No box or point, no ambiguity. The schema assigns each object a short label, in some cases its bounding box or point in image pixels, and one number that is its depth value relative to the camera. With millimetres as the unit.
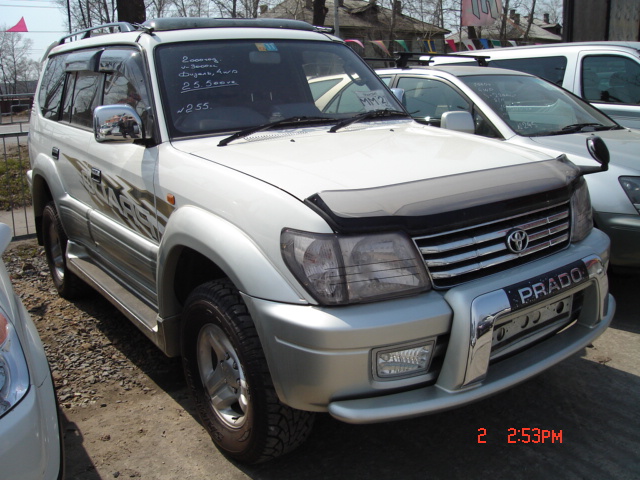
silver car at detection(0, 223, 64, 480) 1839
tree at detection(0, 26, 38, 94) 44881
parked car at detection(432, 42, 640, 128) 6523
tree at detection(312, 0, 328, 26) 20969
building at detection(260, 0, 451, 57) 40188
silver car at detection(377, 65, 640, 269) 4180
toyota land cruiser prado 2193
